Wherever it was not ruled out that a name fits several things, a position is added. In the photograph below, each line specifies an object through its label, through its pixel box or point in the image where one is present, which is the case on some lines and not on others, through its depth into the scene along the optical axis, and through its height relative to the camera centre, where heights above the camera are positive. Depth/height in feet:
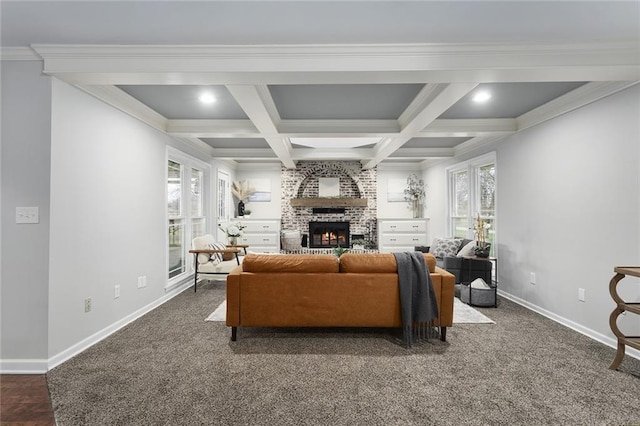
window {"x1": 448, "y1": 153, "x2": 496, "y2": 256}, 16.35 +1.21
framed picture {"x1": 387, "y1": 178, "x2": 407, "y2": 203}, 26.00 +2.10
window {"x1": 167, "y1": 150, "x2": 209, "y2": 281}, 15.23 +0.25
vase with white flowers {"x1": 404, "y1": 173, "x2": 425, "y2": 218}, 25.00 +1.71
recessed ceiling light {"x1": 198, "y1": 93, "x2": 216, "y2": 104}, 10.88 +4.24
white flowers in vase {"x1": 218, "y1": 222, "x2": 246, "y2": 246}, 17.84 -1.14
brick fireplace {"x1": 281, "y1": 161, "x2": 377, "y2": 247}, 25.67 +1.59
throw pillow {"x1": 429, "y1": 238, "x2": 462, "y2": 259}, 16.66 -1.84
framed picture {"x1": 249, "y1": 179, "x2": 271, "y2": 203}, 25.86 +1.80
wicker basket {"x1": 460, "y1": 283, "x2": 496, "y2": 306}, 12.96 -3.52
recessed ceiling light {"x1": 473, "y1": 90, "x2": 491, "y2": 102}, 10.68 +4.34
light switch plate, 7.98 -0.12
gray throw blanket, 9.14 -2.50
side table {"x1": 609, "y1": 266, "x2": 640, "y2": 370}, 7.36 -2.41
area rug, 11.26 -3.95
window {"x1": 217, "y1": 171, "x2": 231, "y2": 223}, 22.00 +1.15
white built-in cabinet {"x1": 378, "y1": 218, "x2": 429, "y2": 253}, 24.67 -1.62
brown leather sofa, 9.37 -2.51
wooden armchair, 15.52 -2.55
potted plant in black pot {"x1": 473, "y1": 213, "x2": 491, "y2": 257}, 13.87 -1.23
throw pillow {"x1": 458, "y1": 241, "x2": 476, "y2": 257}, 14.76 -1.74
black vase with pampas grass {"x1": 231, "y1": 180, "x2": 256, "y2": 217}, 24.79 +1.74
